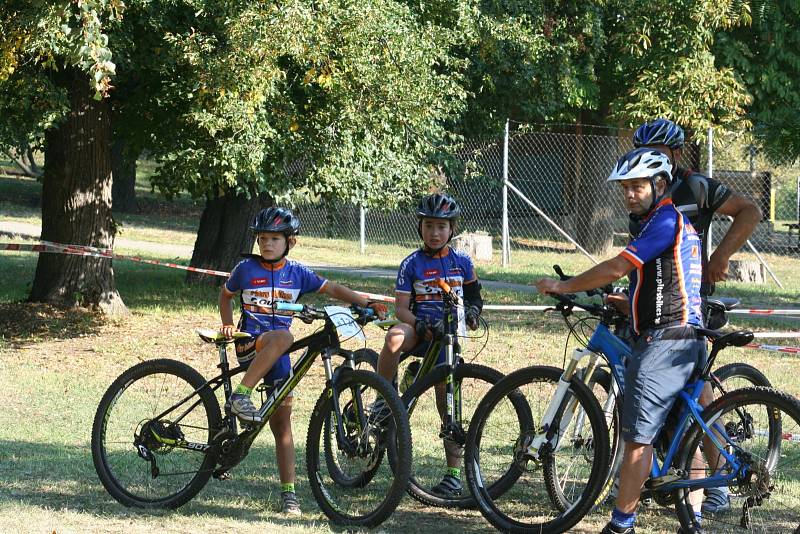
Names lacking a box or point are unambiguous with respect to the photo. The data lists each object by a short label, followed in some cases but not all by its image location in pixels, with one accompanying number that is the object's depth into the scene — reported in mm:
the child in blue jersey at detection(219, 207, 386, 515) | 10724
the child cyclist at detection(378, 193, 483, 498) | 11111
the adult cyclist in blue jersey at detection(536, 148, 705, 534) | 8804
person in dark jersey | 10151
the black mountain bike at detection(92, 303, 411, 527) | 10112
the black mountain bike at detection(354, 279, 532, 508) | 10537
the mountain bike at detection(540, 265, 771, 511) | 9435
